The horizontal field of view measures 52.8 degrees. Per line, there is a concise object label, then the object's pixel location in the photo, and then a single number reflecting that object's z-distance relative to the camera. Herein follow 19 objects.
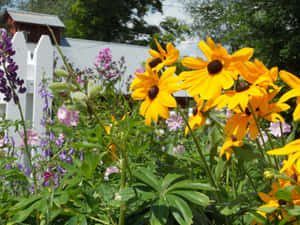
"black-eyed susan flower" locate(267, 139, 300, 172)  0.45
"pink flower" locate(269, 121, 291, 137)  1.87
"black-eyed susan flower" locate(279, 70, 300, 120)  0.50
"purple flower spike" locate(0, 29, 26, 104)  1.25
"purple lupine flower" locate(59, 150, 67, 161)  1.52
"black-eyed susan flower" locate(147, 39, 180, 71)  0.62
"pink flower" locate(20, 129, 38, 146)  1.38
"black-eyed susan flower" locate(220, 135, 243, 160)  0.62
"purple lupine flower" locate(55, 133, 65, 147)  1.55
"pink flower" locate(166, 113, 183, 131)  1.90
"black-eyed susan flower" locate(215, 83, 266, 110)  0.51
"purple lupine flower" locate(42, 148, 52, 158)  1.44
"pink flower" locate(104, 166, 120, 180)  0.90
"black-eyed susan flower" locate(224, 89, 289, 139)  0.57
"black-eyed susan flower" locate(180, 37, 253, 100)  0.55
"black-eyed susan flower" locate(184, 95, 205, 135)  0.67
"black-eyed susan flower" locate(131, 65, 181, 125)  0.60
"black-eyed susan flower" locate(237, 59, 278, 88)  0.55
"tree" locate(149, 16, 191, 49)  16.34
